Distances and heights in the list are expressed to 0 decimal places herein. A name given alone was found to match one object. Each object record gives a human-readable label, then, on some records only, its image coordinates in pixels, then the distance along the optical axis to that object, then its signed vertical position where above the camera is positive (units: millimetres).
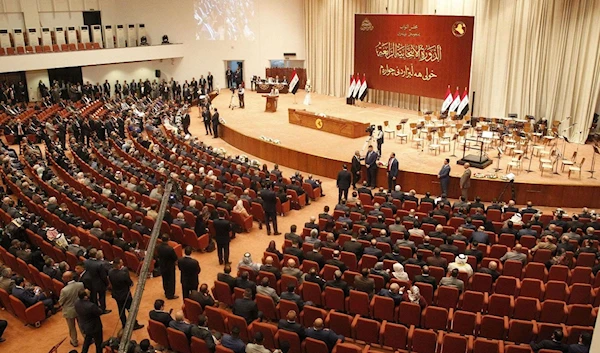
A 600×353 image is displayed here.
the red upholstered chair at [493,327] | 7418 -3912
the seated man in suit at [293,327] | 7273 -3778
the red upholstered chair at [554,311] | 7609 -3813
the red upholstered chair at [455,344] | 6949 -3867
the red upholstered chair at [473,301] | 8000 -3843
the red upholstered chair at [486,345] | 6762 -3785
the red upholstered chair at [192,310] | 8117 -3979
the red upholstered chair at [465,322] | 7570 -3927
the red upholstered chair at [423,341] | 7152 -3954
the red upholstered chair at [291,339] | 7182 -3915
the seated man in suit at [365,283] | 8289 -3667
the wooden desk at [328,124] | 19781 -3153
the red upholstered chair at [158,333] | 7652 -4085
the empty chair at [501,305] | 7914 -3852
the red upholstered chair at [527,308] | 7773 -3838
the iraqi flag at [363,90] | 25531 -2361
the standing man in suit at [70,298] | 7979 -3680
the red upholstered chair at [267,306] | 8203 -3980
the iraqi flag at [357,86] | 25747 -2196
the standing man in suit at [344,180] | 13898 -3565
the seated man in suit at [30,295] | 8727 -4016
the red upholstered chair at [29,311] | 8609 -4223
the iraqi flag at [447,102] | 21203 -2467
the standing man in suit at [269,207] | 11977 -3663
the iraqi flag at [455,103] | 20984 -2475
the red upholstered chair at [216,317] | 7906 -3983
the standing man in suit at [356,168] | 15430 -3618
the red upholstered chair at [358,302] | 8109 -3908
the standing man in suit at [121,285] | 8461 -3746
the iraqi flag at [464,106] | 20759 -2565
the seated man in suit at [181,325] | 7426 -3826
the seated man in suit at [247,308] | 7848 -3807
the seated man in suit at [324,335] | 7113 -3813
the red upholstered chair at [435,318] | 7634 -3911
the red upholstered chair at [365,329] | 7594 -4038
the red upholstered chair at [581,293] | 8062 -3767
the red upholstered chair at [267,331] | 7430 -3938
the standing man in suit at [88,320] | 7699 -3931
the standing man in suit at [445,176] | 14234 -3566
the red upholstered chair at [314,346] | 7000 -3902
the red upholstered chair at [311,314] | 7777 -3891
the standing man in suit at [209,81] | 31756 -2301
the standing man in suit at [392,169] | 14828 -3521
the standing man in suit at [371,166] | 15227 -3561
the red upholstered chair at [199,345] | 7133 -3942
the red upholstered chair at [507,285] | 8398 -3790
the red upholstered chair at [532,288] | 8336 -3819
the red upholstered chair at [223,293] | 8664 -3998
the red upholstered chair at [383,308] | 7957 -3919
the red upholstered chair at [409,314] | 7805 -3928
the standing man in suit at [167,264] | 9258 -3775
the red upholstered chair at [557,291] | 8221 -3800
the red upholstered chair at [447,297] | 8086 -3823
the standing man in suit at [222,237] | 10516 -3806
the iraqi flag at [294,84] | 26330 -2121
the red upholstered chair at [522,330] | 7266 -3881
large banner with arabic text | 21656 -585
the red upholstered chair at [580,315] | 7534 -3812
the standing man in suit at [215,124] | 21906 -3326
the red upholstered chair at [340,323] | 7742 -3995
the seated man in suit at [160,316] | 7696 -3828
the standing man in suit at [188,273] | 8945 -3775
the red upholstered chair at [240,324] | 7688 -3971
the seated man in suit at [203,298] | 8172 -3804
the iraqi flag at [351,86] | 25938 -2215
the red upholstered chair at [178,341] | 7359 -4038
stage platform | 14195 -3657
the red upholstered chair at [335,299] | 8289 -3924
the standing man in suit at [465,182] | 13914 -3663
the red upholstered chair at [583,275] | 8555 -3707
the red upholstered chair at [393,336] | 7449 -4061
